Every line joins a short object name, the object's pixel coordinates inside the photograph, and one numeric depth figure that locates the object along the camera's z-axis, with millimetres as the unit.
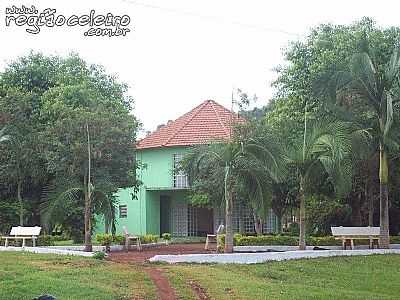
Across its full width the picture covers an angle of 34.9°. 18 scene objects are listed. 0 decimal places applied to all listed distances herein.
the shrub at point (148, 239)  23392
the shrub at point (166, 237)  26594
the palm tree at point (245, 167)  17969
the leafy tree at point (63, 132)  19578
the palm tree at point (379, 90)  19297
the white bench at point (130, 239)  21262
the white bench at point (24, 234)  20541
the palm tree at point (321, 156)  18047
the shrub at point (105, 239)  20831
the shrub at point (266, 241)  20172
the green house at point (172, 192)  30423
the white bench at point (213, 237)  21484
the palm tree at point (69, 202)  18844
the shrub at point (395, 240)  21703
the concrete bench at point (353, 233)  20109
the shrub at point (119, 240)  21556
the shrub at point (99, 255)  16344
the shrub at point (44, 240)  21250
